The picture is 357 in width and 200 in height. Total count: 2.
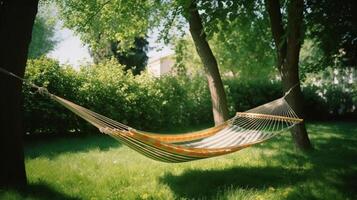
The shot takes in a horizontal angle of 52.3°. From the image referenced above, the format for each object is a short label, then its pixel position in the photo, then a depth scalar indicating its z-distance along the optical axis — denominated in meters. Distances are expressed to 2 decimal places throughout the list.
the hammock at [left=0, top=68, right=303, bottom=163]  3.64
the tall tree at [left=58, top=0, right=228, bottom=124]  8.54
